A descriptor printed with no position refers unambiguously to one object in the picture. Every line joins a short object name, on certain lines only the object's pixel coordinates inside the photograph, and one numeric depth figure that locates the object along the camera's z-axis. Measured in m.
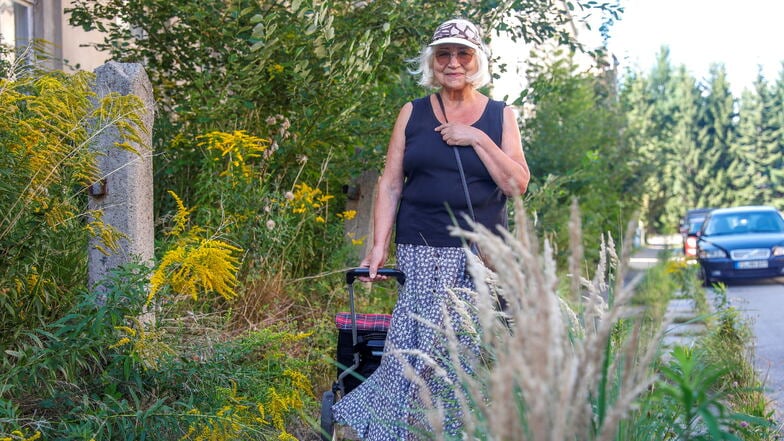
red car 18.53
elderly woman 3.74
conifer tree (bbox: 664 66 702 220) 57.47
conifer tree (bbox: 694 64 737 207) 57.78
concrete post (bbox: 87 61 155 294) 4.08
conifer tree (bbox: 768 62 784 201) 57.47
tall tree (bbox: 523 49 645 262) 12.33
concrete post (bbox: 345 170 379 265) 7.55
